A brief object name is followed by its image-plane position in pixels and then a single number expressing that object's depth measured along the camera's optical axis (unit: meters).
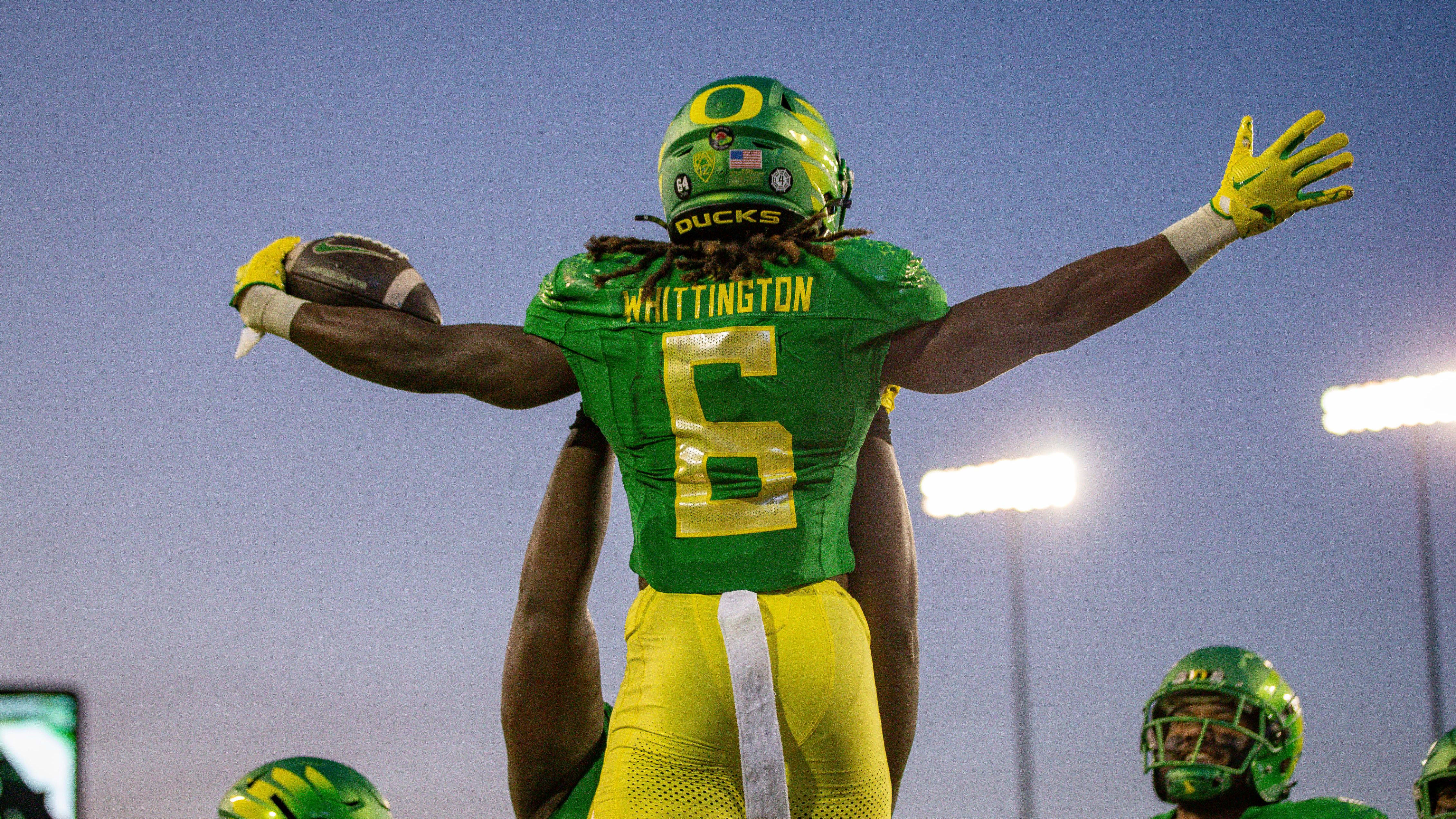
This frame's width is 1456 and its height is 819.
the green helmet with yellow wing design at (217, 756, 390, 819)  5.42
